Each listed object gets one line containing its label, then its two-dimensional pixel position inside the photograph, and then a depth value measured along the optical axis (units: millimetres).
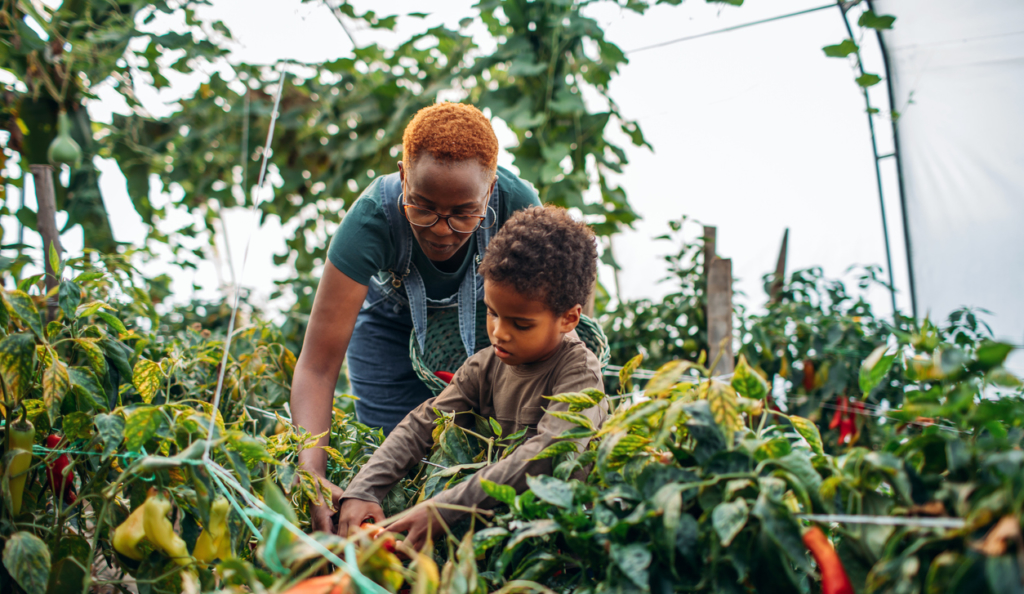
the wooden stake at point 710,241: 1983
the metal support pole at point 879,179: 2190
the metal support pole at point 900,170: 2213
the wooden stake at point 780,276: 2164
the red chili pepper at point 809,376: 1827
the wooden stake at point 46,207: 1242
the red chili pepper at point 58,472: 803
